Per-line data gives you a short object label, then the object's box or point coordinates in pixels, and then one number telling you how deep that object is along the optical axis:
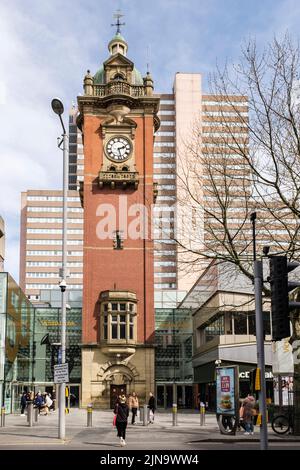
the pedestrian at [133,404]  31.39
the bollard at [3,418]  29.67
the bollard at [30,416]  30.09
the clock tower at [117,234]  52.47
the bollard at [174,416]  30.63
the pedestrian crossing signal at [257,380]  13.35
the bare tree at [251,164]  21.92
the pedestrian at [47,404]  42.28
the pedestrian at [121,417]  20.52
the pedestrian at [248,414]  26.02
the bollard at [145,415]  30.57
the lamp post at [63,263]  22.62
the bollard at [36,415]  32.41
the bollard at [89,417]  29.86
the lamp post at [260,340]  13.20
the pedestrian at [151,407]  32.75
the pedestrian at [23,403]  41.21
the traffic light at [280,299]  11.71
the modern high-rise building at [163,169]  134.50
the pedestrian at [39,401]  40.37
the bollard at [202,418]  30.52
